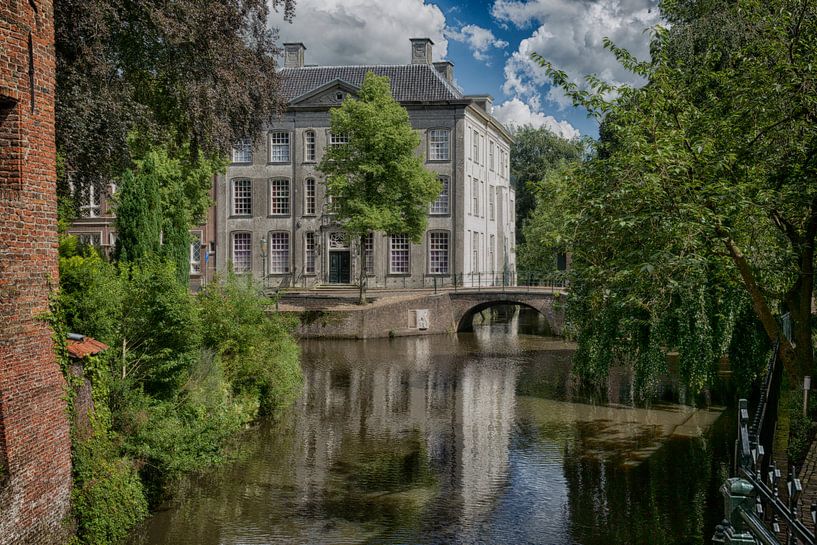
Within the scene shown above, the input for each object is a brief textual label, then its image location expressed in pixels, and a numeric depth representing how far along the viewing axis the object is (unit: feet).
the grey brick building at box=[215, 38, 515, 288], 140.36
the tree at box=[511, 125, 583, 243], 232.73
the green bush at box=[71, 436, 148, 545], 33.68
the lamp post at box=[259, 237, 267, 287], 140.46
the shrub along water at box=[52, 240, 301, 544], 34.71
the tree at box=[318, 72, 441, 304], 117.50
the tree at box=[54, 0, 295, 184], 46.88
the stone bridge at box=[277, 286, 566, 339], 114.52
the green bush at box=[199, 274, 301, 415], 57.26
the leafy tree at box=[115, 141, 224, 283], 64.39
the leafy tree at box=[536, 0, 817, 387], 28.96
